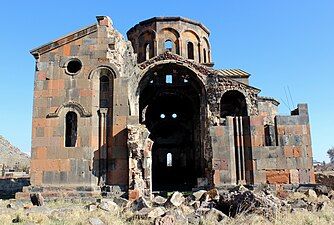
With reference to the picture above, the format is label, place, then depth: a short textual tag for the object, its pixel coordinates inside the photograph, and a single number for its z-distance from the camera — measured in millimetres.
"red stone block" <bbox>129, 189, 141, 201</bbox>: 9695
